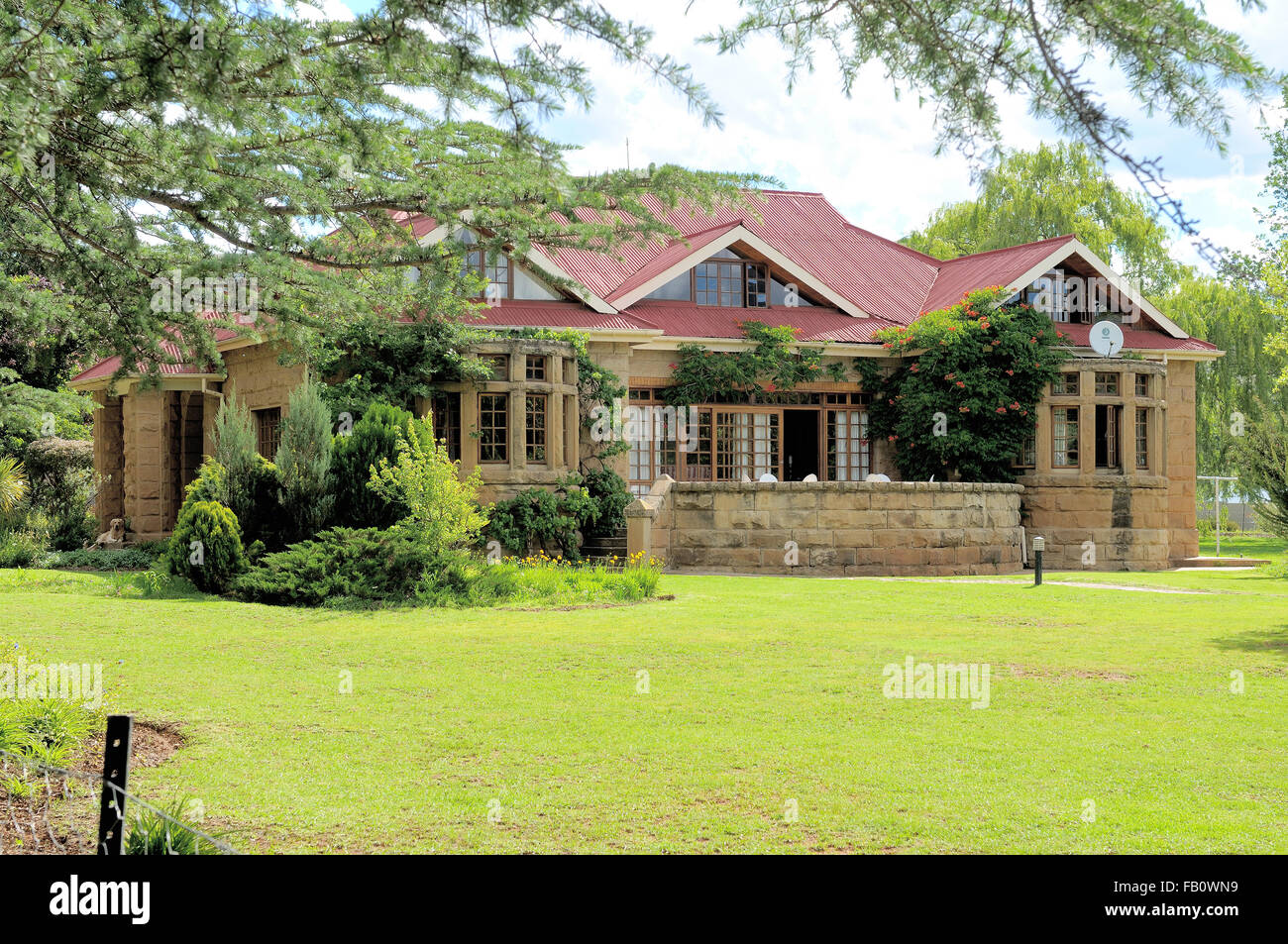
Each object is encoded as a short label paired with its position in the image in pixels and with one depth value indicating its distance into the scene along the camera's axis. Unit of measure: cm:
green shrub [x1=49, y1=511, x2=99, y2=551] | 2488
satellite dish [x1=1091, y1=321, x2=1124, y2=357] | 2581
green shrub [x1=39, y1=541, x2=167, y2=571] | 2178
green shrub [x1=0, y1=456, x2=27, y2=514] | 2314
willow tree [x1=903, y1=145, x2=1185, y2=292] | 3894
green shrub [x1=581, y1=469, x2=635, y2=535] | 2238
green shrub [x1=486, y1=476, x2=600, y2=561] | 2080
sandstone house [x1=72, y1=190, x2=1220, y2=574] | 2125
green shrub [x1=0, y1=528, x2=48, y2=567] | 2145
